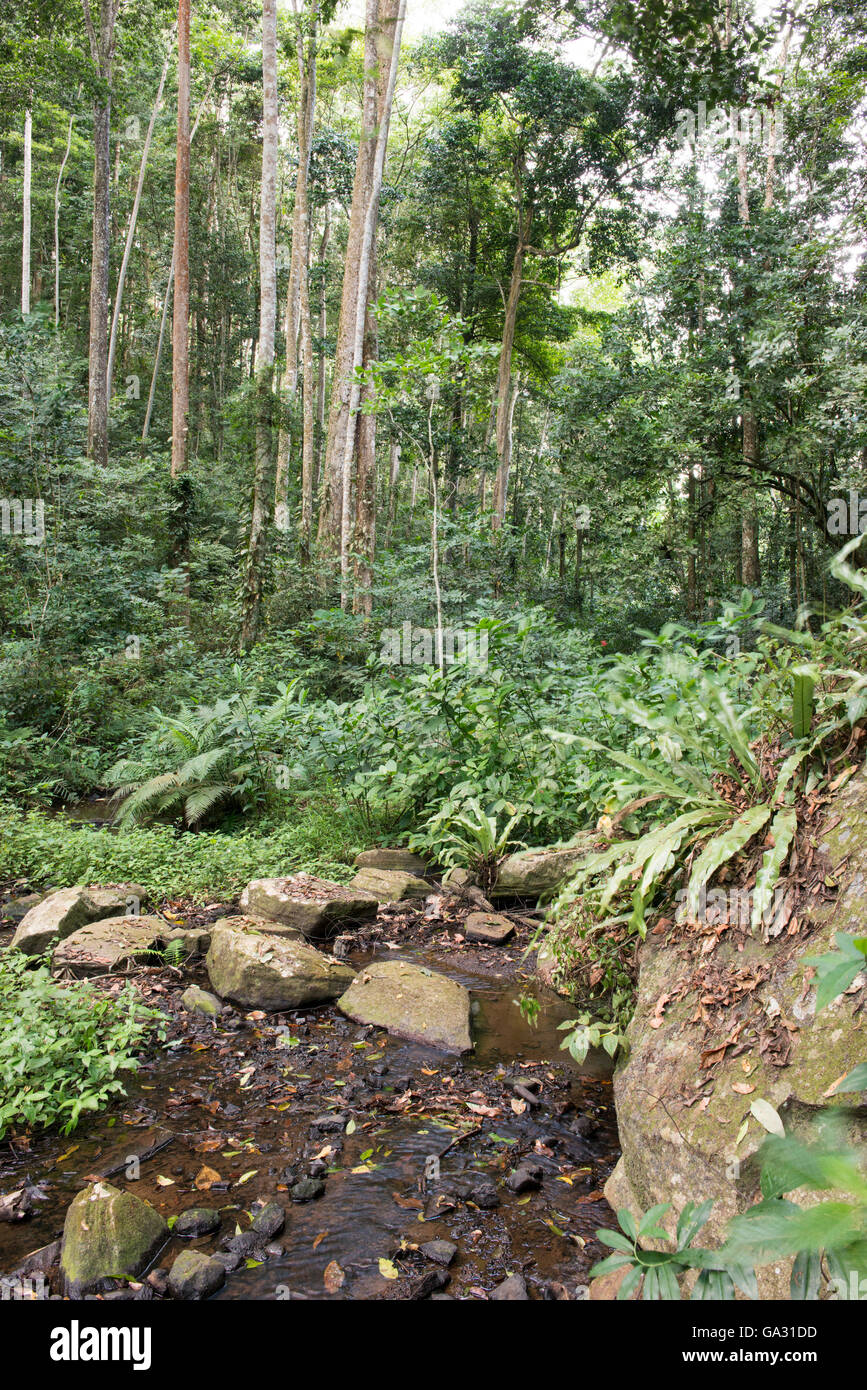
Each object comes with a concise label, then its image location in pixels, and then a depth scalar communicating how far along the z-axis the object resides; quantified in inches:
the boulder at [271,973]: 163.6
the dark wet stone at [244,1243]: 95.7
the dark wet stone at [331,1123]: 122.7
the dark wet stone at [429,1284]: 89.7
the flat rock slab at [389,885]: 227.1
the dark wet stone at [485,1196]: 106.2
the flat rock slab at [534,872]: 207.2
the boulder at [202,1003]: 160.1
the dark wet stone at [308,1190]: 105.9
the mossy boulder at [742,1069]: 81.5
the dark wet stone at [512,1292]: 87.4
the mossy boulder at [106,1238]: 89.0
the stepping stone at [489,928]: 199.9
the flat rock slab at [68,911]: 178.1
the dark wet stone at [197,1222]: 98.6
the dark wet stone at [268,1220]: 98.9
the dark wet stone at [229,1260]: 93.0
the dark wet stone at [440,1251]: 95.5
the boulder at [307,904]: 199.0
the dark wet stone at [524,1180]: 109.5
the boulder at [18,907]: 208.1
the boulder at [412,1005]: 152.6
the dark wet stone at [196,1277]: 88.5
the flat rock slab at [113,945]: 167.8
